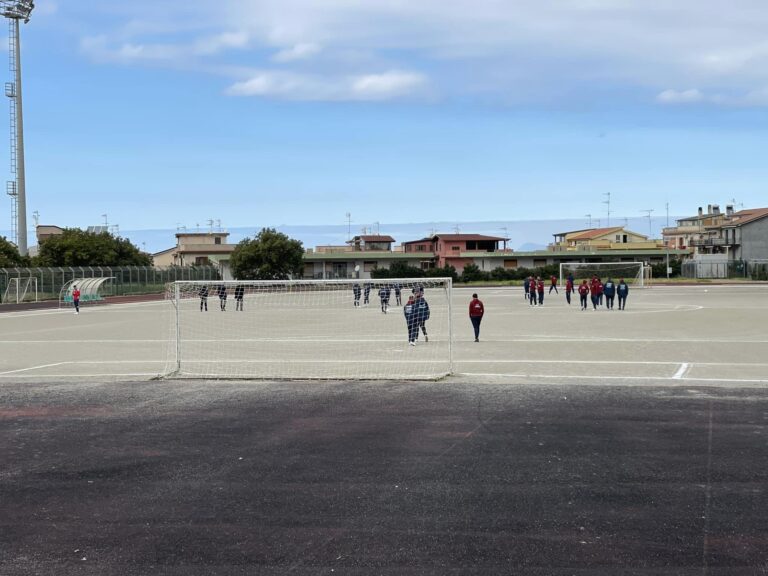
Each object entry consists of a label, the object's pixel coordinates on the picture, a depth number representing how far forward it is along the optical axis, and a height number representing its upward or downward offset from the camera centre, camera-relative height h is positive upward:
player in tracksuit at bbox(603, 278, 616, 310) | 38.84 -0.96
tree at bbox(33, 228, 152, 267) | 70.19 +3.22
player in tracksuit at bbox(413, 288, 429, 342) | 22.14 -0.92
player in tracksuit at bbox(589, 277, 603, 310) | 38.54 -0.89
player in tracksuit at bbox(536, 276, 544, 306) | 42.84 -0.80
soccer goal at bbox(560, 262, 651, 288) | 68.41 +0.11
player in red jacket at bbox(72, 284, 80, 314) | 41.97 -0.60
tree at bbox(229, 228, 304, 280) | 81.44 +2.55
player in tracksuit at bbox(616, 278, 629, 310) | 38.62 -0.98
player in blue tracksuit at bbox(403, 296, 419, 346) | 22.27 -1.27
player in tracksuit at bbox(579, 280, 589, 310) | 38.81 -0.93
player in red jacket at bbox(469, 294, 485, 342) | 23.38 -1.14
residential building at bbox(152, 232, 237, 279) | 105.62 +4.71
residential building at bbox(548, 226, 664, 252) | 113.69 +4.82
